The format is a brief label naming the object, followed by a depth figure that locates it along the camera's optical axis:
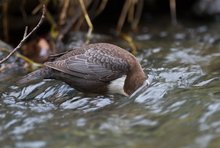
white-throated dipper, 9.26
